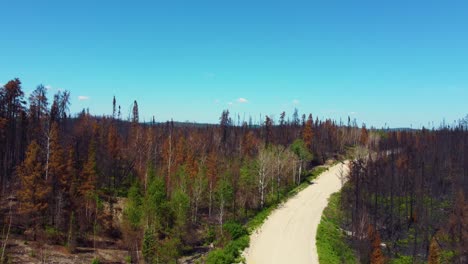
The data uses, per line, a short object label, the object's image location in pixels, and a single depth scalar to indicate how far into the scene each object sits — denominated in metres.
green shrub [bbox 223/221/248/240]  32.97
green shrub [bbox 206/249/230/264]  26.37
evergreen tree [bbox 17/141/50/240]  37.91
